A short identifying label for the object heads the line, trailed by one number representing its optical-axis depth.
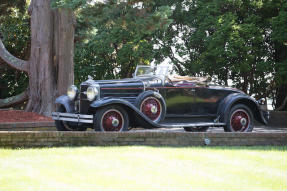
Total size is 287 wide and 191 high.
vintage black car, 17.67
